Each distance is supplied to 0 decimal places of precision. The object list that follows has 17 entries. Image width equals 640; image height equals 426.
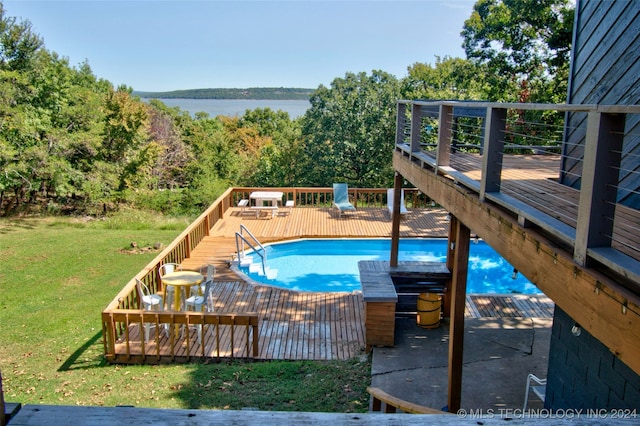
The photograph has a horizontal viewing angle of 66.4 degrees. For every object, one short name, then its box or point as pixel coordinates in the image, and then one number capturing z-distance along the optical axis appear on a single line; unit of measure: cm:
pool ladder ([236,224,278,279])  1023
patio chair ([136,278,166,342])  670
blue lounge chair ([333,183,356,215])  1490
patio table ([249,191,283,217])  1448
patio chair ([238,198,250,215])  1492
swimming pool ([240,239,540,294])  1068
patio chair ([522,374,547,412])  457
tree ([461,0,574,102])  1308
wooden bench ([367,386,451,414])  291
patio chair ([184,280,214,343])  691
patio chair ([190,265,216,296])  738
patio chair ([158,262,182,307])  730
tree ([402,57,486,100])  1532
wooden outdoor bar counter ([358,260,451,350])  629
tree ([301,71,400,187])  1775
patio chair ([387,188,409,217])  1426
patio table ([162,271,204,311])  697
